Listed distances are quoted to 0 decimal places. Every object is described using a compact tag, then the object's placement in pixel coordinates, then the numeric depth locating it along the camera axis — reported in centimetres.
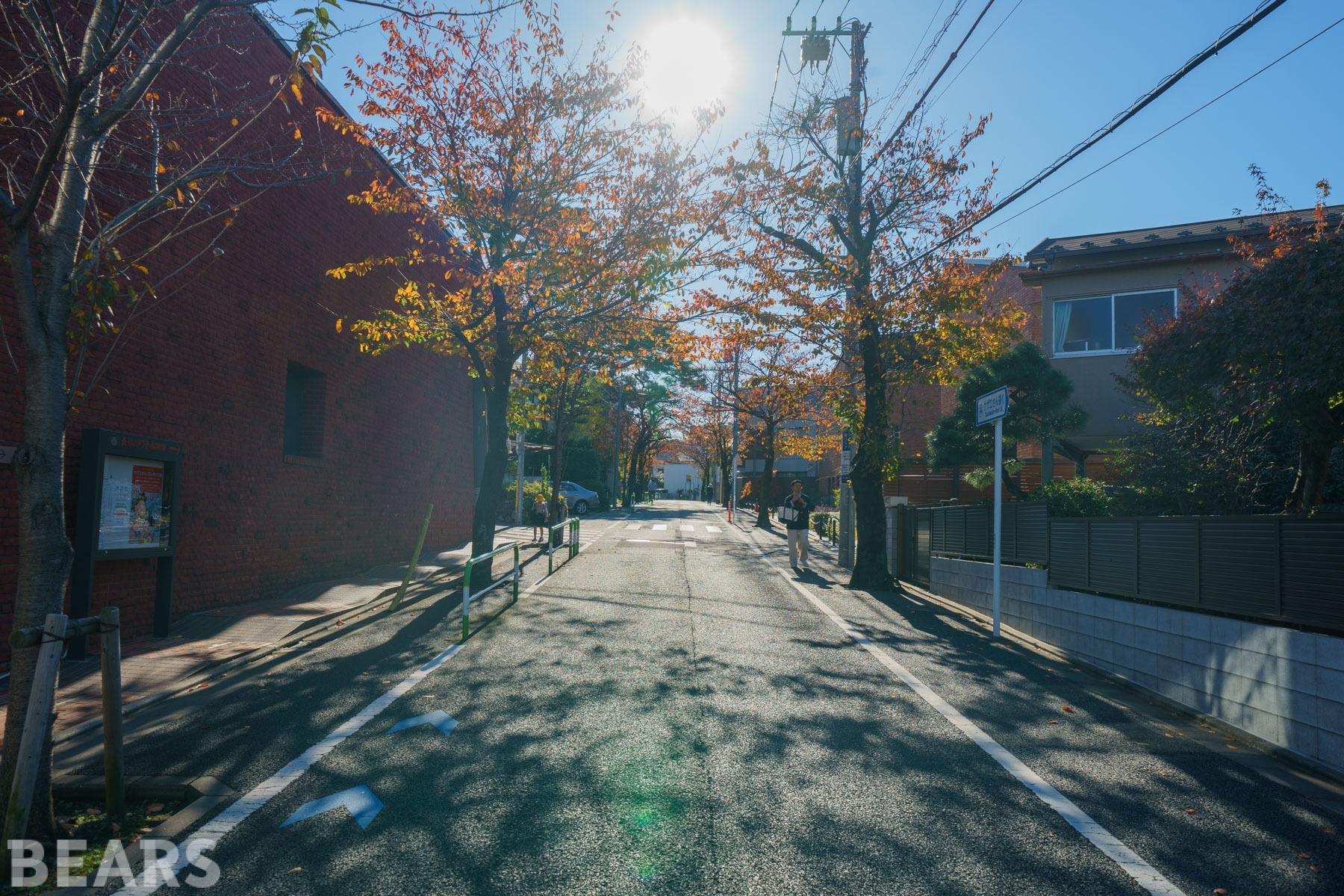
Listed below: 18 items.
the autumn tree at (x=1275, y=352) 760
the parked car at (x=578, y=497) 4438
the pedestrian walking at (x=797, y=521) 1948
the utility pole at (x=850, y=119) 1708
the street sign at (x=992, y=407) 1145
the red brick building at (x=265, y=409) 991
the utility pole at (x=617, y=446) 5191
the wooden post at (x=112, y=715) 465
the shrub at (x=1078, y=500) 1266
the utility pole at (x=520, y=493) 2903
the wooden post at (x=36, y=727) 408
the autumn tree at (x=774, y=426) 3553
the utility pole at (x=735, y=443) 3931
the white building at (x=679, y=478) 14250
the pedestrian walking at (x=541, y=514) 2953
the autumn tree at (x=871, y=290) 1638
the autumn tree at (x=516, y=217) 1439
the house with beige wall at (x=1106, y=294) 1947
